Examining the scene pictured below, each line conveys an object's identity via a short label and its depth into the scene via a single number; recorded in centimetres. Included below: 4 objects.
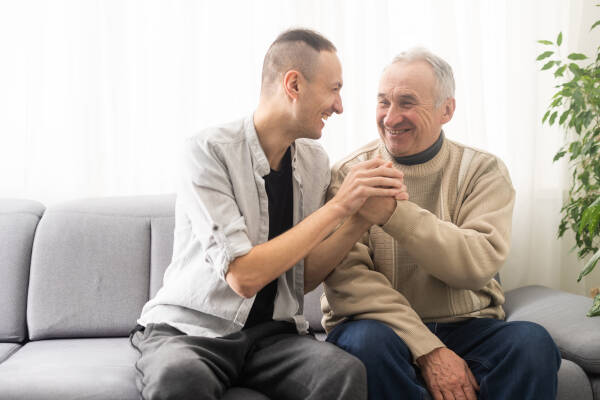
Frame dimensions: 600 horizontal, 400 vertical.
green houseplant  221
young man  151
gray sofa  198
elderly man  157
